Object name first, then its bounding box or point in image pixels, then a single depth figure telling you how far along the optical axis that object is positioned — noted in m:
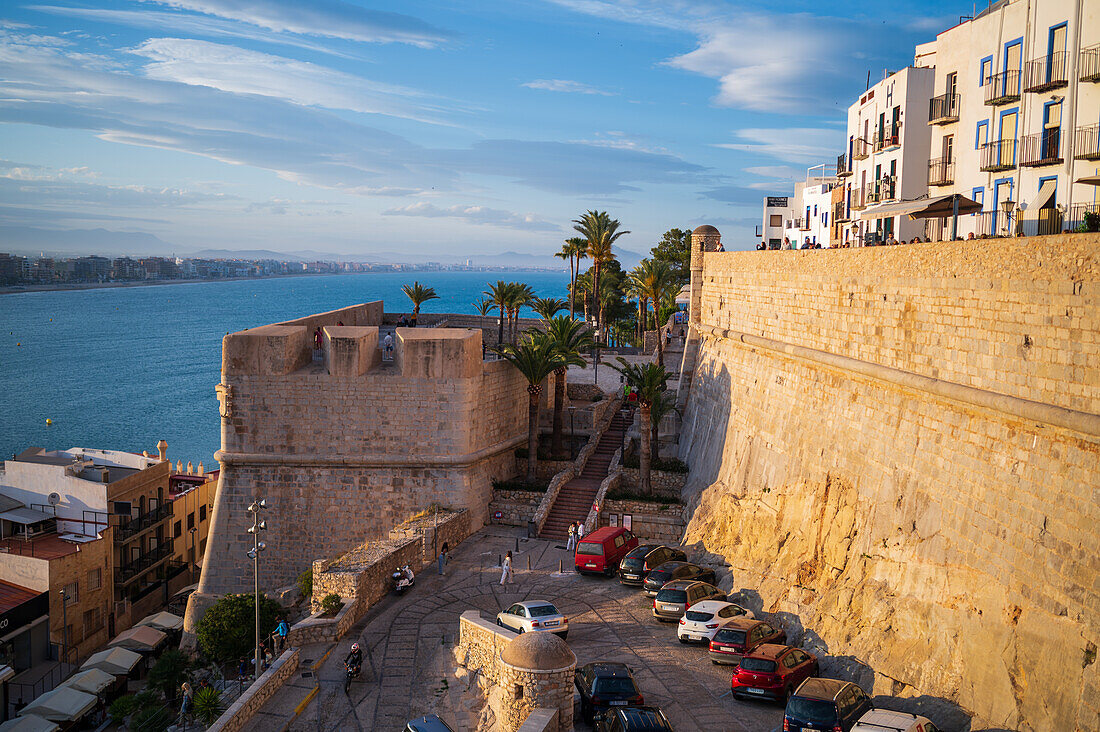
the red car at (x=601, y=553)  21.89
